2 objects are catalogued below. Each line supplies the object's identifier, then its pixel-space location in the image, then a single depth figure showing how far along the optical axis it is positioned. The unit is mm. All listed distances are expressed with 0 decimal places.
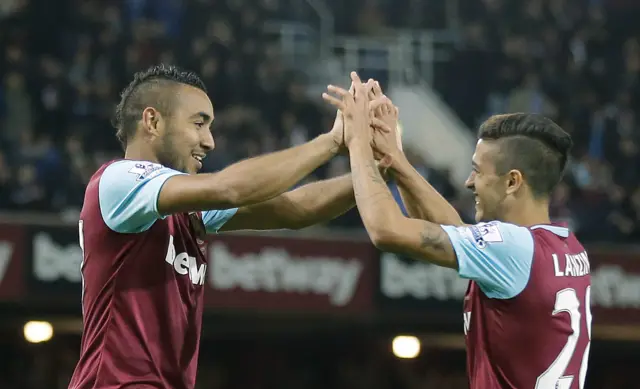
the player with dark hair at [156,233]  9109
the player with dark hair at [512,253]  9008
